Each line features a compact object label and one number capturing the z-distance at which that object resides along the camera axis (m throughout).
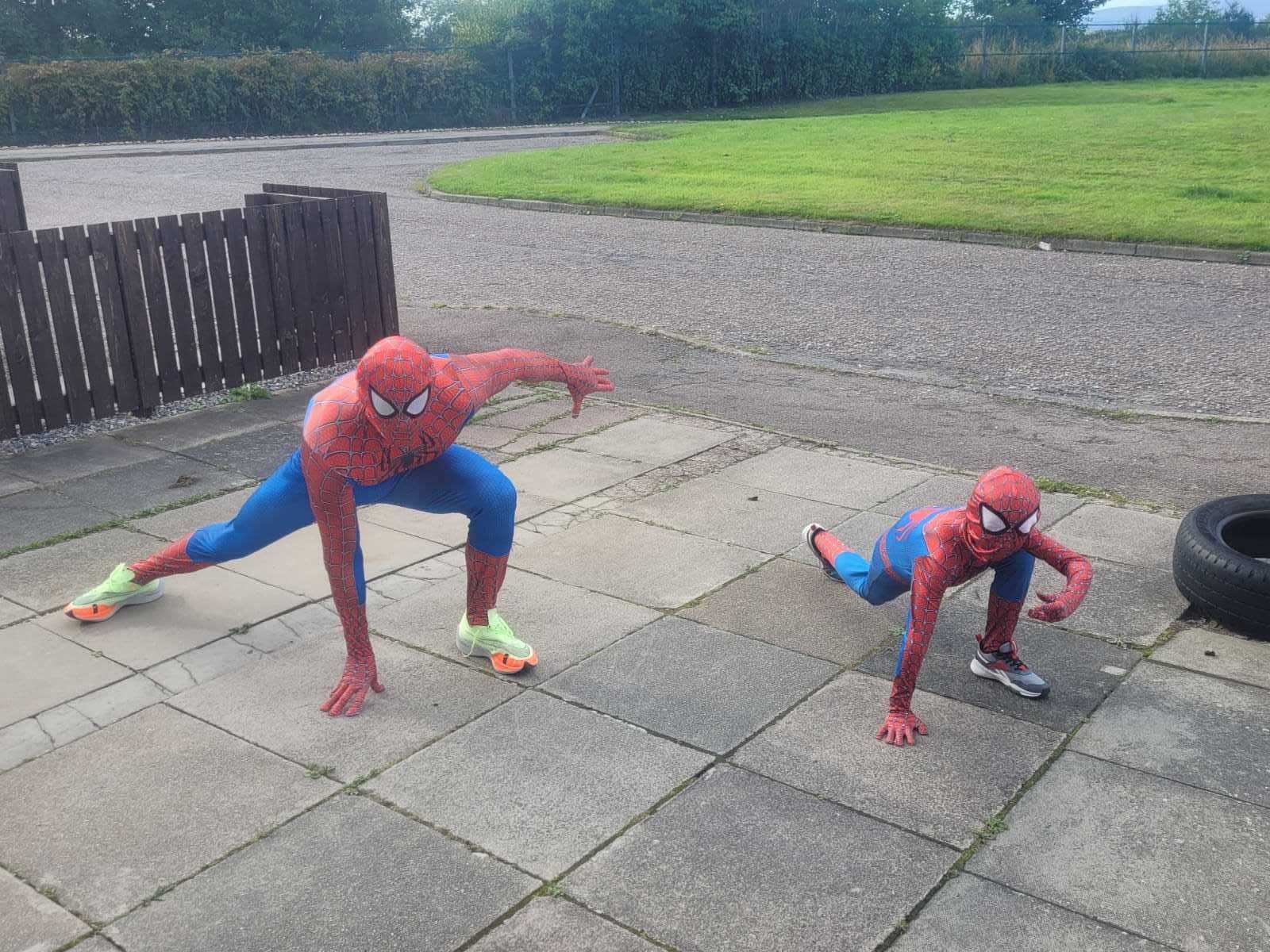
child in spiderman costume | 4.21
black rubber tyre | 5.16
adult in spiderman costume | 4.03
